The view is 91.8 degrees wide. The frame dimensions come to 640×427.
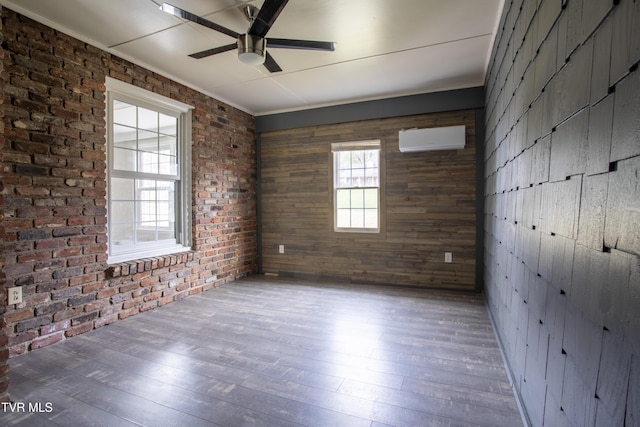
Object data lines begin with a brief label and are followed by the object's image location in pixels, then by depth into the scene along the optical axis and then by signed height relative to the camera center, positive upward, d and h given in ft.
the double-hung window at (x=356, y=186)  14.42 +0.65
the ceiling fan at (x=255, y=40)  6.46 +3.76
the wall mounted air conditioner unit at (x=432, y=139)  12.33 +2.54
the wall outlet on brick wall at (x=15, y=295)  7.42 -2.48
